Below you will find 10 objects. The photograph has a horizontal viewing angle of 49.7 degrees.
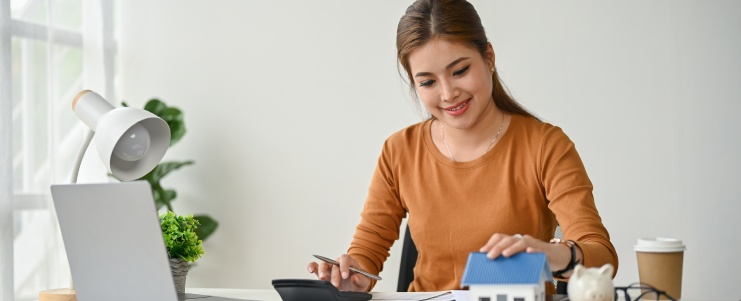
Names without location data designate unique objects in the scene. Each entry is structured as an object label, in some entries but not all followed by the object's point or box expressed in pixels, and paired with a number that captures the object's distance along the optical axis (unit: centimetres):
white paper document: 146
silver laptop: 131
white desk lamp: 154
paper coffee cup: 142
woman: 179
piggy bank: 112
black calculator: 138
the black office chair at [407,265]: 219
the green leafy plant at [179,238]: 170
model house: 112
